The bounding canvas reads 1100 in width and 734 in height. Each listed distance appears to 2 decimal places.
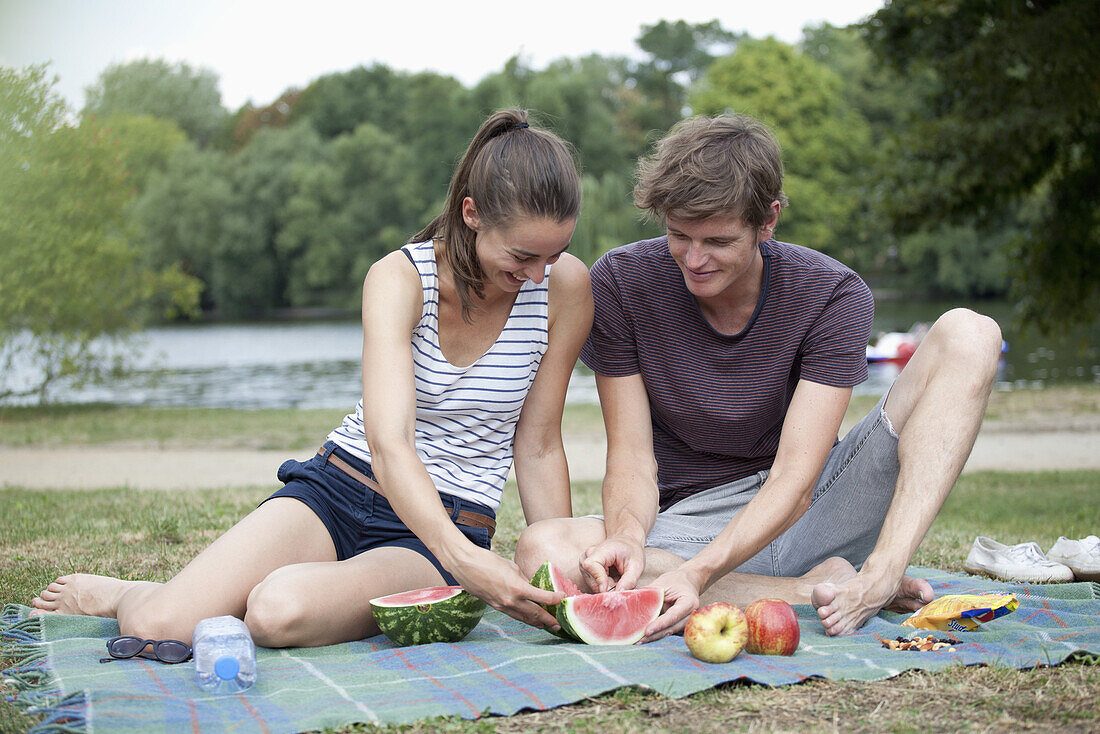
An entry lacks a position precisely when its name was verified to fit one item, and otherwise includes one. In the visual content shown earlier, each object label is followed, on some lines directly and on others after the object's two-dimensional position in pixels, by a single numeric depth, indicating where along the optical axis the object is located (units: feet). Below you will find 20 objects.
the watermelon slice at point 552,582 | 10.64
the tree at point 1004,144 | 34.45
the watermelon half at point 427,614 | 10.63
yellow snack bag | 10.78
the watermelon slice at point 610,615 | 10.37
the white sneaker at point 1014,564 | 14.20
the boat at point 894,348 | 84.07
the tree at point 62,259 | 47.50
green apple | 9.71
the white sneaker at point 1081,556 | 14.12
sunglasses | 10.26
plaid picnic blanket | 8.55
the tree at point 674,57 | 216.13
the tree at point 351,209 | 179.93
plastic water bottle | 9.14
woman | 10.60
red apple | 10.11
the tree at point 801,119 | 160.04
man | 10.99
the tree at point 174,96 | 139.03
